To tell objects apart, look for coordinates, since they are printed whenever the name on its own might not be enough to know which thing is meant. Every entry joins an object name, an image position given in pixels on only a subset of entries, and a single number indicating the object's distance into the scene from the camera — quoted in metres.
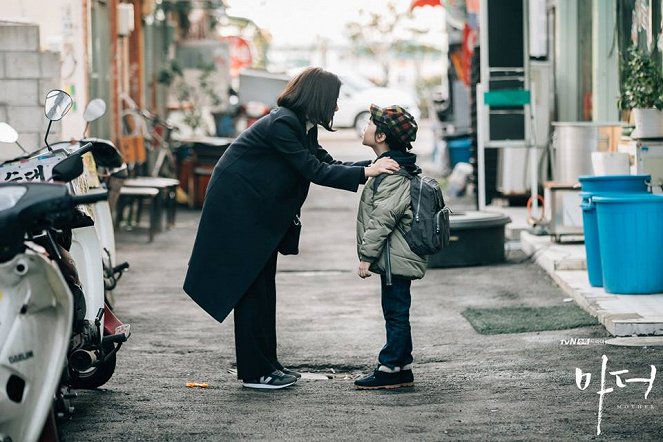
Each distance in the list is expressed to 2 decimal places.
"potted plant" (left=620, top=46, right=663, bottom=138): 15.12
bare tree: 73.87
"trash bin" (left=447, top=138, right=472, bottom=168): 30.66
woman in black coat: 9.60
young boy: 9.39
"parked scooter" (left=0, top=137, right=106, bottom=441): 6.90
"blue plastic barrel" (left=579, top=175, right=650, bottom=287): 13.32
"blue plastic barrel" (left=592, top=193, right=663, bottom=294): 12.49
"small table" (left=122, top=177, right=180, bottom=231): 20.68
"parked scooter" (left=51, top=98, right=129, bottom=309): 11.55
